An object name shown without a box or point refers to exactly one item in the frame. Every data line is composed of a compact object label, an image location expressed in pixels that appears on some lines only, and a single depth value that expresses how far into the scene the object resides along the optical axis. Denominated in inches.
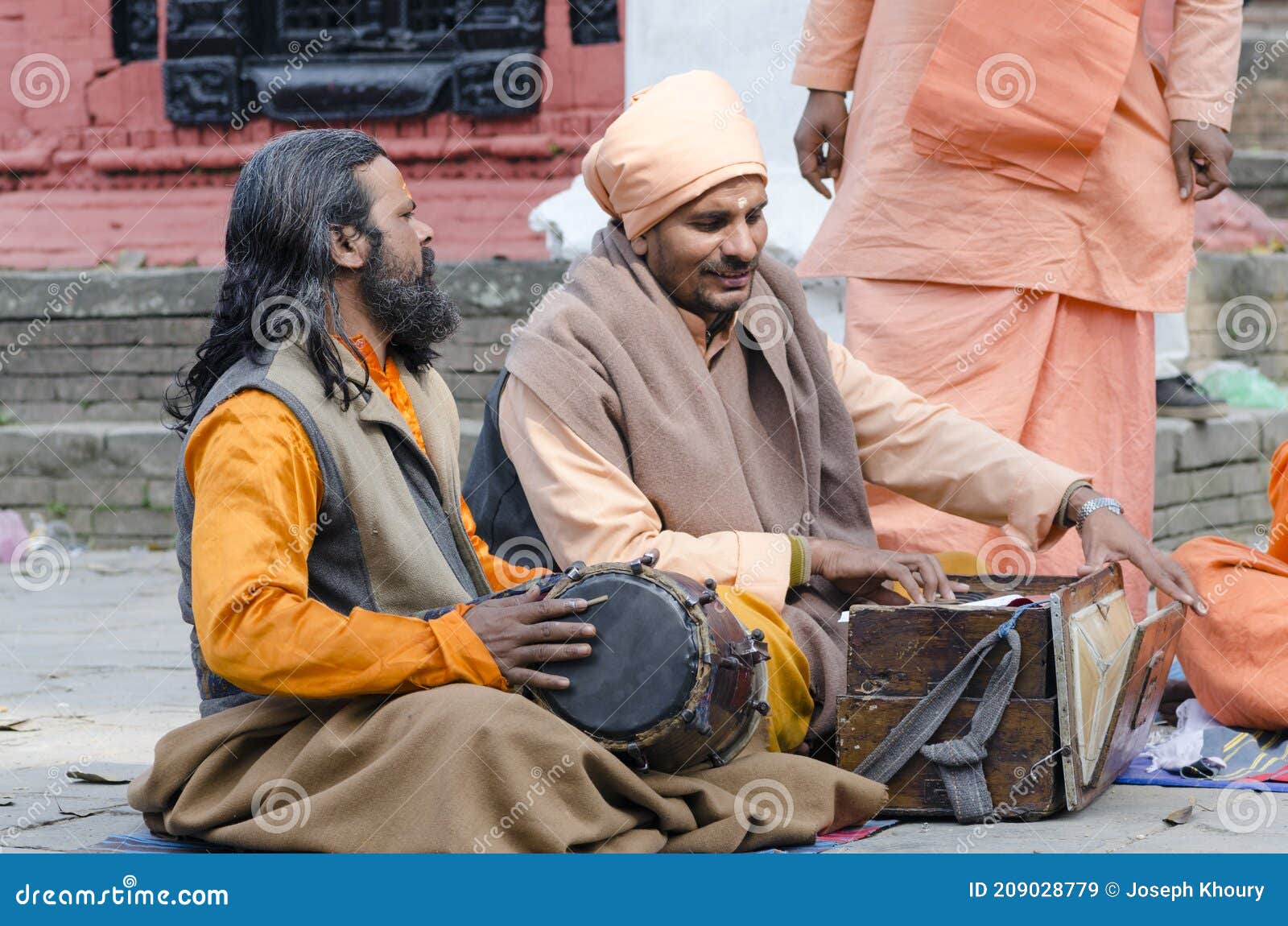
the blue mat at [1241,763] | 285.3
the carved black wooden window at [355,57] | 625.6
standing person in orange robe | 354.0
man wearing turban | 281.9
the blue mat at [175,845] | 244.8
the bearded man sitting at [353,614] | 230.2
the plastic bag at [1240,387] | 627.2
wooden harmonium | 258.2
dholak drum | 239.8
